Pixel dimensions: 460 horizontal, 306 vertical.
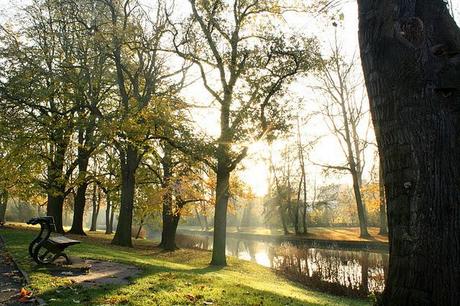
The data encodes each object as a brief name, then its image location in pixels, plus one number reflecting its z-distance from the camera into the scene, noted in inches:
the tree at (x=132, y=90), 807.1
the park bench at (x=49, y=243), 398.3
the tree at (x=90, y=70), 853.2
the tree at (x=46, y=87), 826.2
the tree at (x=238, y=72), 681.0
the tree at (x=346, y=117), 1448.1
